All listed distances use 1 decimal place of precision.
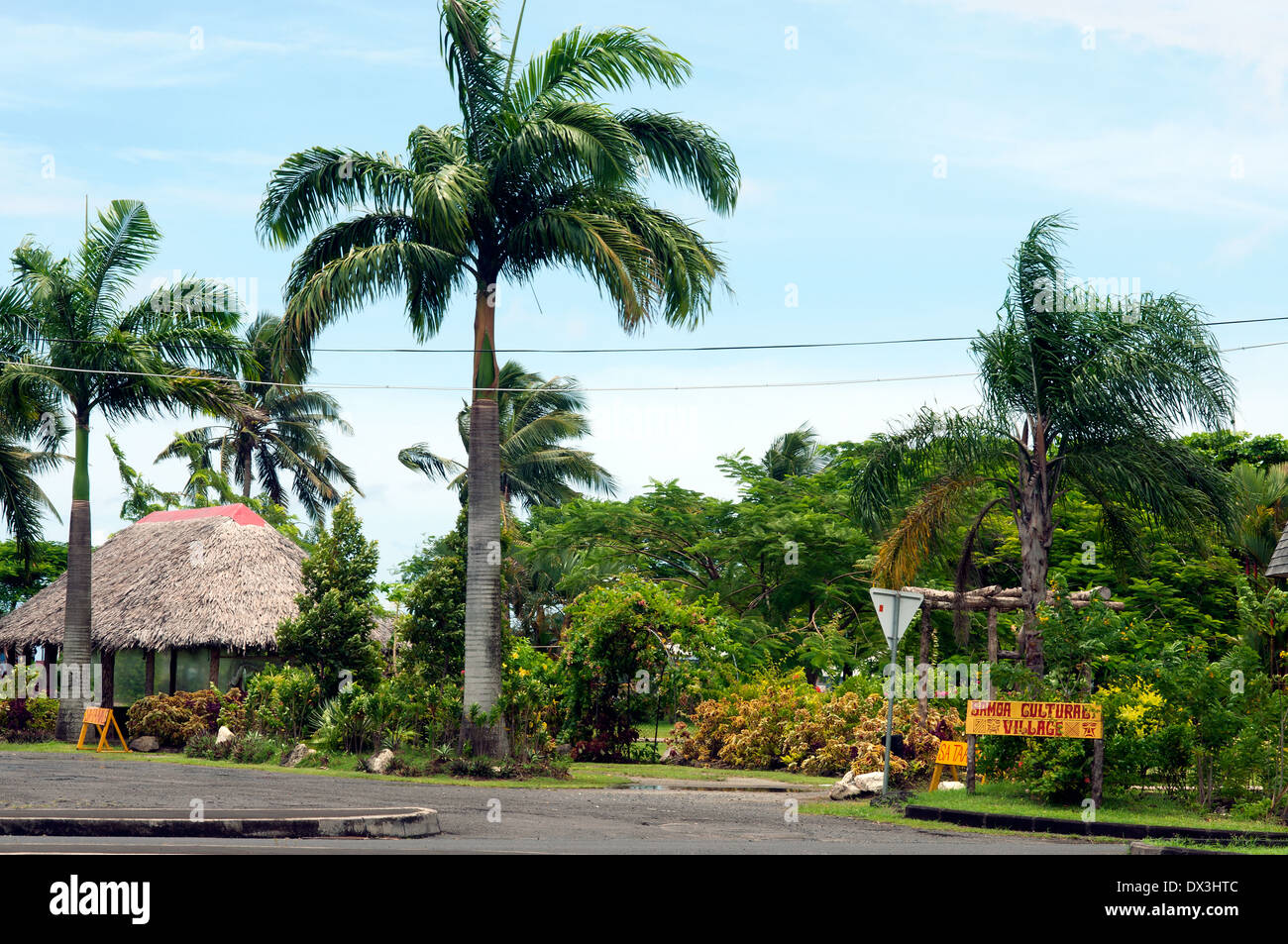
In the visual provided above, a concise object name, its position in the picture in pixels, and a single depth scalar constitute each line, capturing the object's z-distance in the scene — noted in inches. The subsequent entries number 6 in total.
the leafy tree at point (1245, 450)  1722.4
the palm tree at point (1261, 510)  1294.3
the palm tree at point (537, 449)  1931.6
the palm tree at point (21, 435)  1110.5
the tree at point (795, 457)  2037.4
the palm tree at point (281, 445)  1894.7
